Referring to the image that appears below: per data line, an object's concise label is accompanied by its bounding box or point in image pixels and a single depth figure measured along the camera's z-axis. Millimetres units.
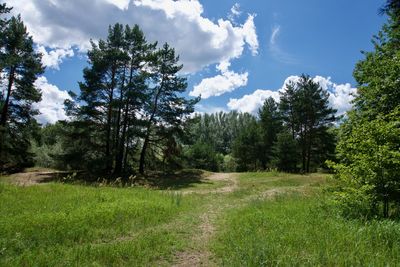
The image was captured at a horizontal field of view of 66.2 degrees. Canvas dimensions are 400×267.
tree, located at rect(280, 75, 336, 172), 39781
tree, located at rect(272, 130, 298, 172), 35312
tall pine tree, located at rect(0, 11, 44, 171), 27328
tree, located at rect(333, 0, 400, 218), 7918
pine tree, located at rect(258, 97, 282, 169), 48262
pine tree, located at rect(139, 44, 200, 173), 30328
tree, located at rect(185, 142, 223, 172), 54906
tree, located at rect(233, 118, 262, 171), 50219
